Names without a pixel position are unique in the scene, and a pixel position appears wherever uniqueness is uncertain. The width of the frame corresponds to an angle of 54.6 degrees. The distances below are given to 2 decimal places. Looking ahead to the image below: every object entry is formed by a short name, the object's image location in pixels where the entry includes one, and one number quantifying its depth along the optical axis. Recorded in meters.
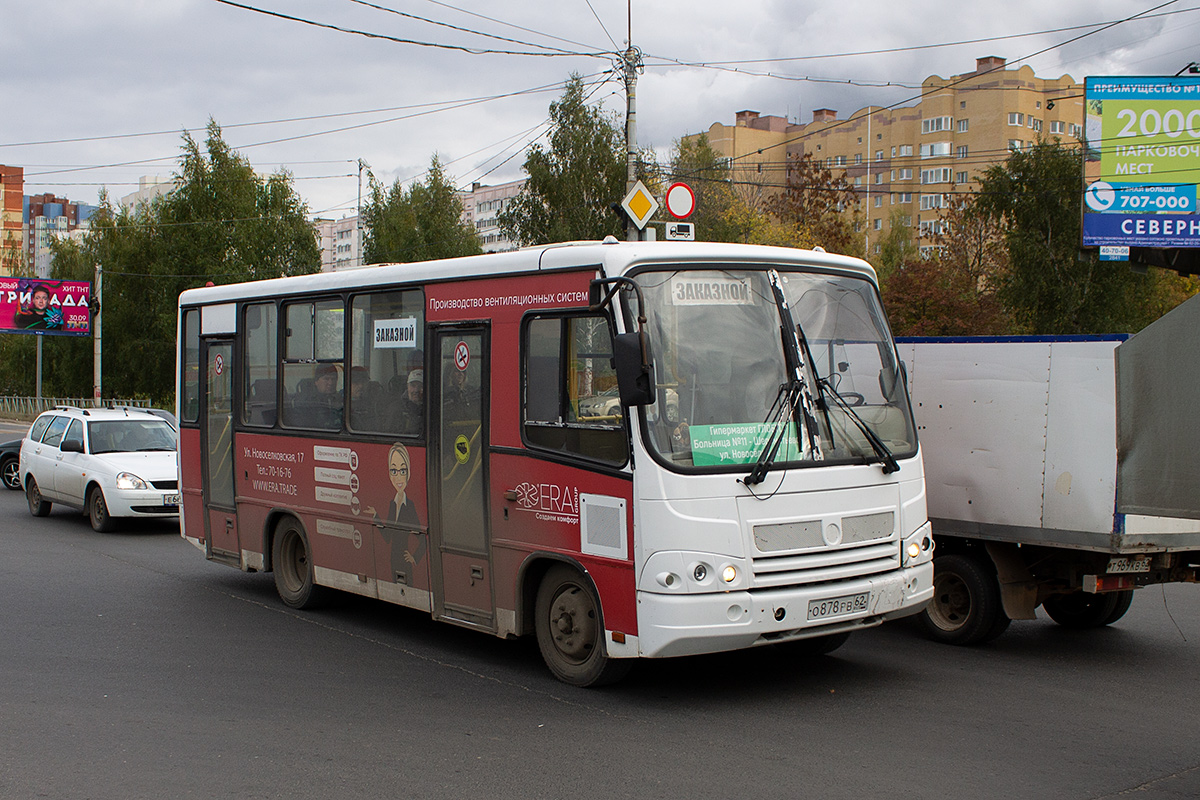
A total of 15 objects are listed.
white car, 15.75
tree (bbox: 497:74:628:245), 47.66
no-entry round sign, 12.30
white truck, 7.92
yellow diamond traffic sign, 14.02
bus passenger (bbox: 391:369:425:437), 8.47
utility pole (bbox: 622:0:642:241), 19.97
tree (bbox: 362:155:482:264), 63.78
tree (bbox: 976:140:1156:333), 43.56
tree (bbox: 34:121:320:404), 56.78
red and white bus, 6.64
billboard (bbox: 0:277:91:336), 54.03
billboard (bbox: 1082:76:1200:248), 25.36
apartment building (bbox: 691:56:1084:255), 82.62
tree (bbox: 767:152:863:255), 55.31
